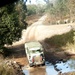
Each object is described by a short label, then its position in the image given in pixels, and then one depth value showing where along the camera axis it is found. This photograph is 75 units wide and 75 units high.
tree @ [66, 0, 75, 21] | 76.85
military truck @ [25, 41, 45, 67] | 31.55
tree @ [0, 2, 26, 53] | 37.59
